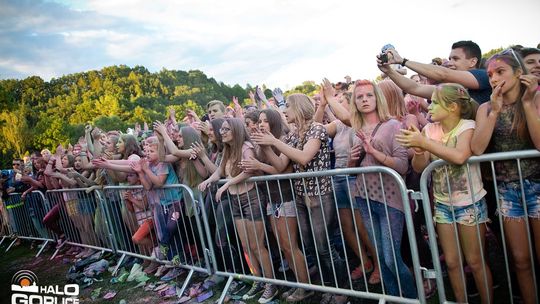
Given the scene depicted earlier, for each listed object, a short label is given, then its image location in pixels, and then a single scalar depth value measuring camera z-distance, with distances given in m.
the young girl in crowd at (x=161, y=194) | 4.88
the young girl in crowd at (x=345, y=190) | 3.77
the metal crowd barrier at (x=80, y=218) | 6.48
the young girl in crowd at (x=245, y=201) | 3.97
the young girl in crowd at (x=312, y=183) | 3.42
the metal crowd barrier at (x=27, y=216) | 8.33
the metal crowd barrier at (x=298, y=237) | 3.03
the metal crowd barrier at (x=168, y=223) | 4.75
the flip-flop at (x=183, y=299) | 4.44
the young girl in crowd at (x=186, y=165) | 4.76
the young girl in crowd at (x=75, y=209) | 6.97
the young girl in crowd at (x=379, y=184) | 3.02
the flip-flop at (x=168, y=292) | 4.72
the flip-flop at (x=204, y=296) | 4.40
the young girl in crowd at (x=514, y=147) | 2.41
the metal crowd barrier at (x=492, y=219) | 2.43
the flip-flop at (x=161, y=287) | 4.98
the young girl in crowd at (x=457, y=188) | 2.57
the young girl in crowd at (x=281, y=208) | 3.71
